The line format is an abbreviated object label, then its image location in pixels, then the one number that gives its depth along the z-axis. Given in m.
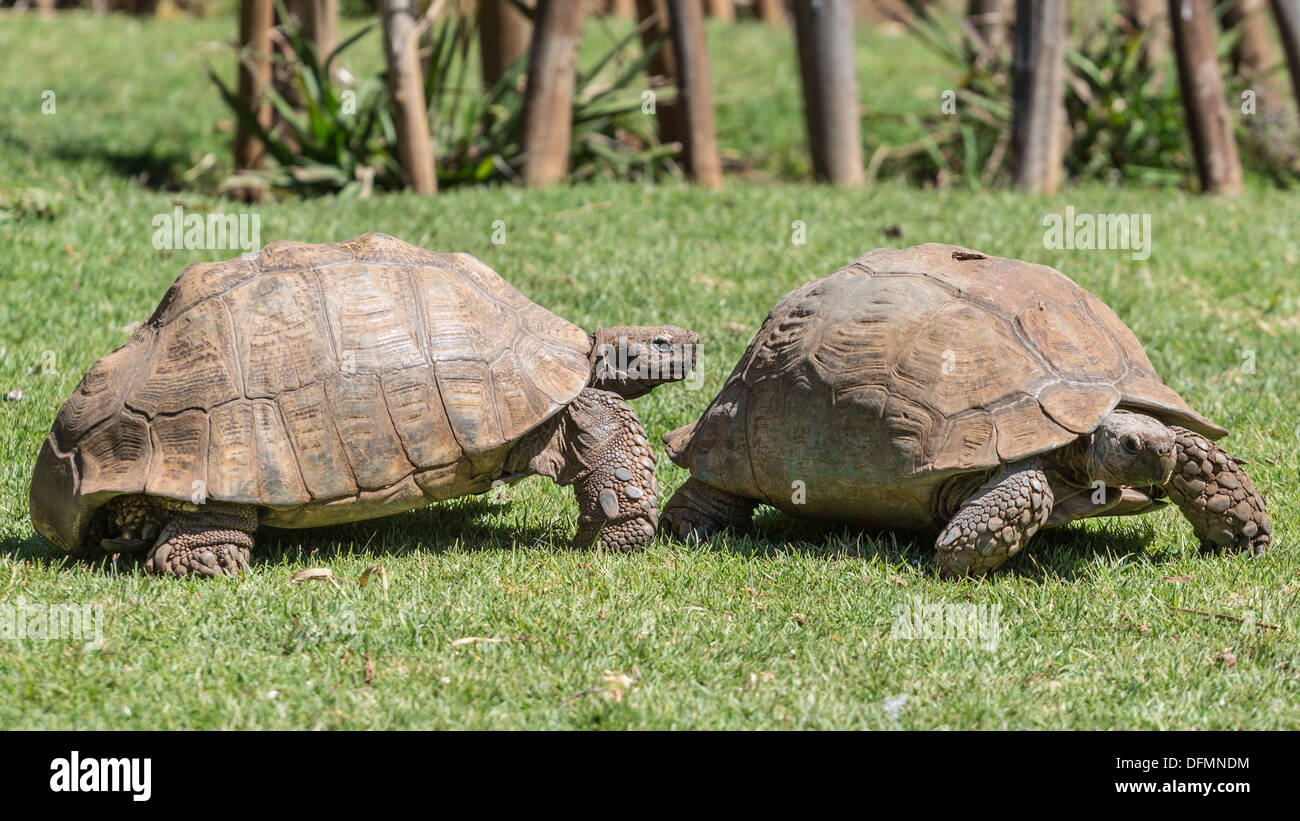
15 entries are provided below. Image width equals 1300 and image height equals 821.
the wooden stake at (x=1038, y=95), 11.13
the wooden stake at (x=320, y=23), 11.87
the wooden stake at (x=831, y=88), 11.32
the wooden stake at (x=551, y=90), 11.01
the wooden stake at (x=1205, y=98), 11.38
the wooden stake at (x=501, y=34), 12.38
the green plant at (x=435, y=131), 11.23
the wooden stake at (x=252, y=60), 11.70
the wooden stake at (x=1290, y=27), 11.69
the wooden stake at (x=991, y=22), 13.63
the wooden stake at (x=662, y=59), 12.11
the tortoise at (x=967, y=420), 5.04
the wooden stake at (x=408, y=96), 10.41
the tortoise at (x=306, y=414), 5.09
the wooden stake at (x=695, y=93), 11.42
